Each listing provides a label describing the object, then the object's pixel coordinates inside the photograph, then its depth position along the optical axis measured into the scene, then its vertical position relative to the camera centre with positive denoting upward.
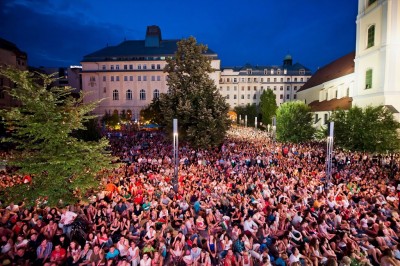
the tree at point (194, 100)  20.59 +1.80
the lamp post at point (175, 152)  12.96 -1.74
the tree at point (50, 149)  8.23 -1.05
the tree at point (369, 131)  19.66 -0.82
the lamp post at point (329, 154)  13.65 -1.92
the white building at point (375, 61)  23.05 +6.28
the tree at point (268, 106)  58.97 +3.50
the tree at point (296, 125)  29.53 -0.53
